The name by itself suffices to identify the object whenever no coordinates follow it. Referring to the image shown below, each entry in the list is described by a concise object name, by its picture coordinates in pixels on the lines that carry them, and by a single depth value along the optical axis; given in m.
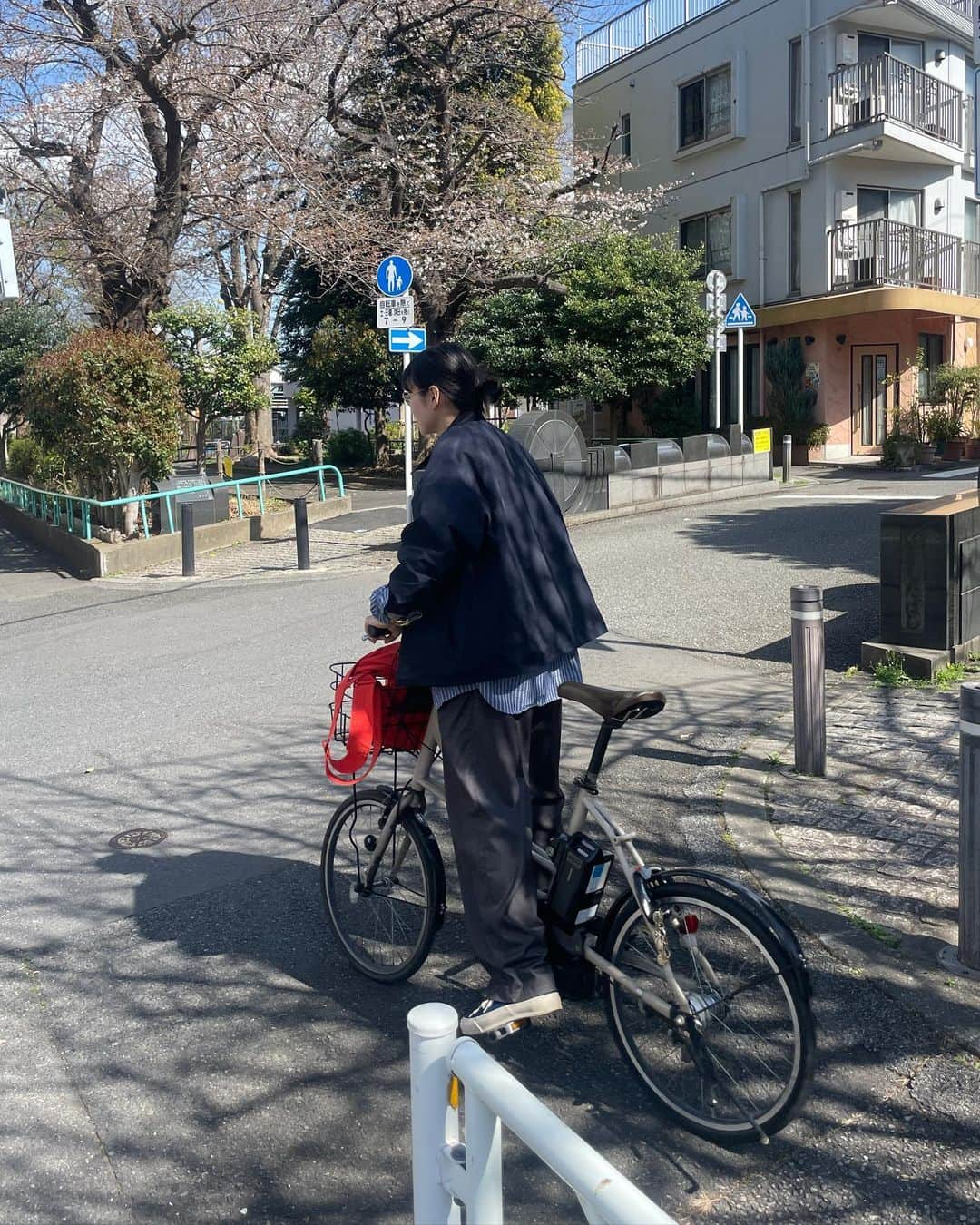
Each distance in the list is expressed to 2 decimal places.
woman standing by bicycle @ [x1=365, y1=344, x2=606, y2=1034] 3.18
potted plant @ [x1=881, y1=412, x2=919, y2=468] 22.95
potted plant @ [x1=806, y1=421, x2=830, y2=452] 25.31
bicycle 2.80
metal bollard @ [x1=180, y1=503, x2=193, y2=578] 13.50
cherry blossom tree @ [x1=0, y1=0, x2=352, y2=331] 14.34
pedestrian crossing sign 20.00
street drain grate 5.18
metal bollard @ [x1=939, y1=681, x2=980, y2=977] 3.63
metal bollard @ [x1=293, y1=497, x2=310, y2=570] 13.41
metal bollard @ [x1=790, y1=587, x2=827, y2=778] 5.56
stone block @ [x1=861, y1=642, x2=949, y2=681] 7.40
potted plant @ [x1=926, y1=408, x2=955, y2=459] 24.00
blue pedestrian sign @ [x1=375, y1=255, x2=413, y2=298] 12.98
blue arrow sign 12.71
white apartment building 24.81
